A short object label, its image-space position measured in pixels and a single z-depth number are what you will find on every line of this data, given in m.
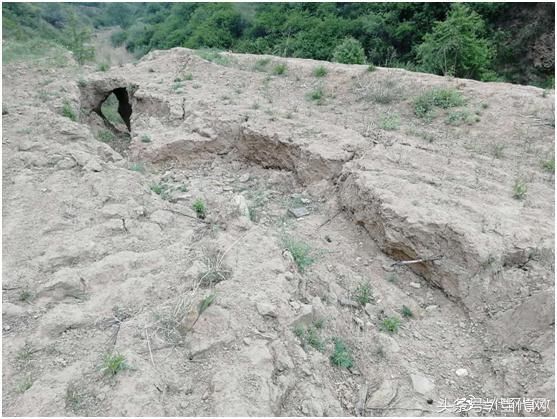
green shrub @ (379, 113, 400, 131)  5.18
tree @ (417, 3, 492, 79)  8.59
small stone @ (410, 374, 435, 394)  2.67
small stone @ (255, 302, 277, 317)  2.74
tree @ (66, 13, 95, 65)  8.80
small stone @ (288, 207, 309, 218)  4.33
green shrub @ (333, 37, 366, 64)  9.34
